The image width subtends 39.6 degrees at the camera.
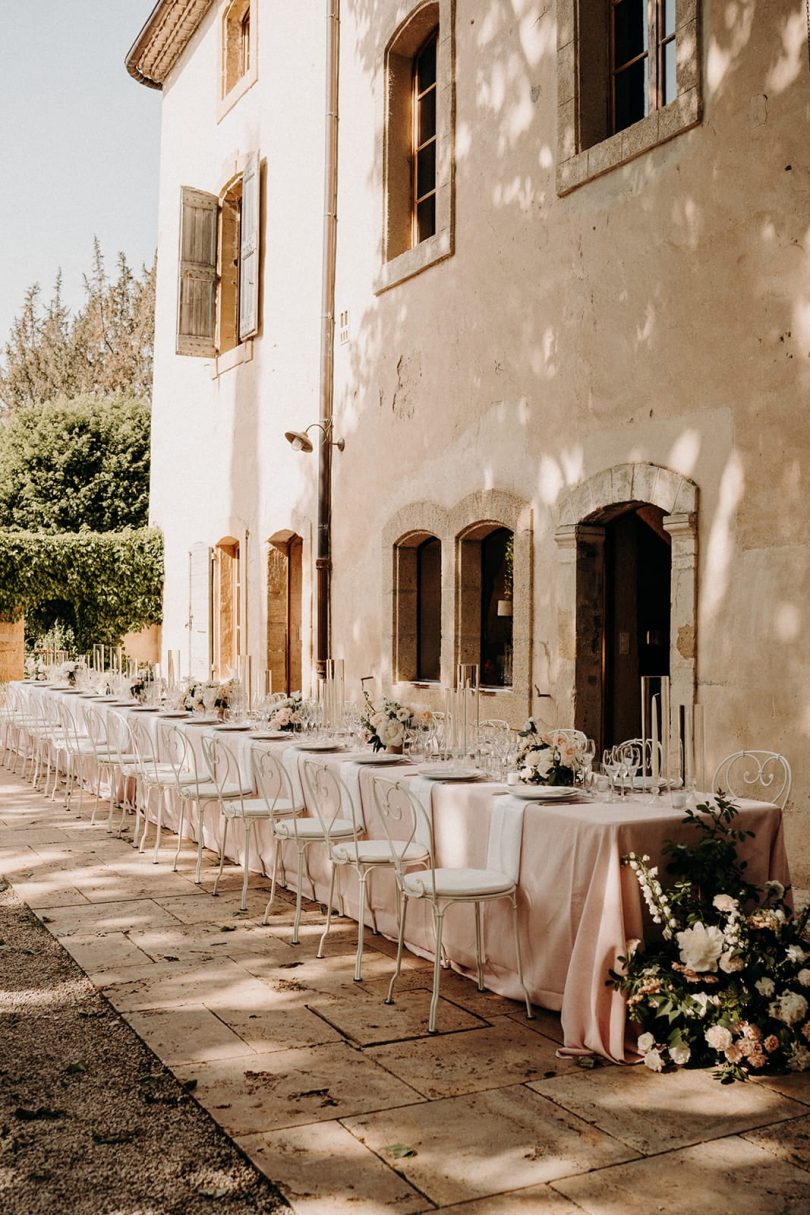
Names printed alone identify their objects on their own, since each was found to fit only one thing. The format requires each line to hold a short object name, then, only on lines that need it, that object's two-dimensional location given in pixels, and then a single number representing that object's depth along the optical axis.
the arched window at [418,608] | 9.60
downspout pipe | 10.77
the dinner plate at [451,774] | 4.90
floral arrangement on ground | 3.57
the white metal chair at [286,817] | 5.17
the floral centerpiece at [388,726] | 5.87
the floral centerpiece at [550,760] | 4.56
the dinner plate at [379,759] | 5.58
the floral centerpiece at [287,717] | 6.85
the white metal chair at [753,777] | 5.85
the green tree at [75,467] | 19.62
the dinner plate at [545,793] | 4.34
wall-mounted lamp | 10.68
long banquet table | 3.77
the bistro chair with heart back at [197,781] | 6.41
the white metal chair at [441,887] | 4.09
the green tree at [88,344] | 28.86
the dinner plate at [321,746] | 6.12
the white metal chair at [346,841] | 4.71
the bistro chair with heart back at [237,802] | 5.81
